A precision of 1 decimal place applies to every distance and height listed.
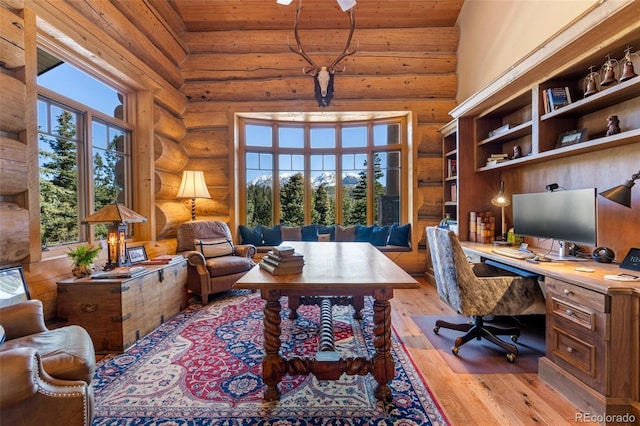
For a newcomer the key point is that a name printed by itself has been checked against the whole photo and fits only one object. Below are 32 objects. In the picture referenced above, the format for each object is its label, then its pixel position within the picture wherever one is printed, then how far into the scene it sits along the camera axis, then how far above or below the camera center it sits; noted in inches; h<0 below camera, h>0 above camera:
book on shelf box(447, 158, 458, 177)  167.3 +24.1
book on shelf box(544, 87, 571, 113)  93.0 +36.4
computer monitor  82.5 -3.1
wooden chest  89.0 -30.7
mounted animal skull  162.6 +73.8
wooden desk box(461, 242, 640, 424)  58.6 -30.2
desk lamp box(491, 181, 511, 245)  124.0 +1.9
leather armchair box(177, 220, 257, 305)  134.6 -25.4
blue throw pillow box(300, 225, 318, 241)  192.7 -16.1
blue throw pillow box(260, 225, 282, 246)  189.8 -17.7
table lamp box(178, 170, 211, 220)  161.5 +14.2
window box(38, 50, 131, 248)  98.2 +24.9
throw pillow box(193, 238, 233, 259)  148.0 -19.7
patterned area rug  62.1 -45.2
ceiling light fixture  106.7 +78.1
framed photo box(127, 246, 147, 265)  111.4 -17.5
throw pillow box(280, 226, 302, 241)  193.5 -16.4
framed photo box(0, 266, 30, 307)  72.1 -19.4
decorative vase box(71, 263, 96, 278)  92.5 -19.4
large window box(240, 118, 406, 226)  201.6 +26.5
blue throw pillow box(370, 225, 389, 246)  187.3 -18.2
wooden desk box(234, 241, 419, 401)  59.7 -23.3
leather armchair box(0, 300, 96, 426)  41.3 -26.7
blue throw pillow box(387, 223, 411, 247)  184.2 -18.6
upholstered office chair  83.7 -25.2
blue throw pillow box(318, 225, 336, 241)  195.9 -14.5
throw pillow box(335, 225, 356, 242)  192.2 -17.0
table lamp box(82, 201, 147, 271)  98.4 -5.6
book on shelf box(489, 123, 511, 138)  118.6 +33.5
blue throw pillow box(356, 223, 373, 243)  190.1 -16.4
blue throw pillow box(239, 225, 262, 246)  188.1 -17.3
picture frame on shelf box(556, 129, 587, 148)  88.8 +22.5
